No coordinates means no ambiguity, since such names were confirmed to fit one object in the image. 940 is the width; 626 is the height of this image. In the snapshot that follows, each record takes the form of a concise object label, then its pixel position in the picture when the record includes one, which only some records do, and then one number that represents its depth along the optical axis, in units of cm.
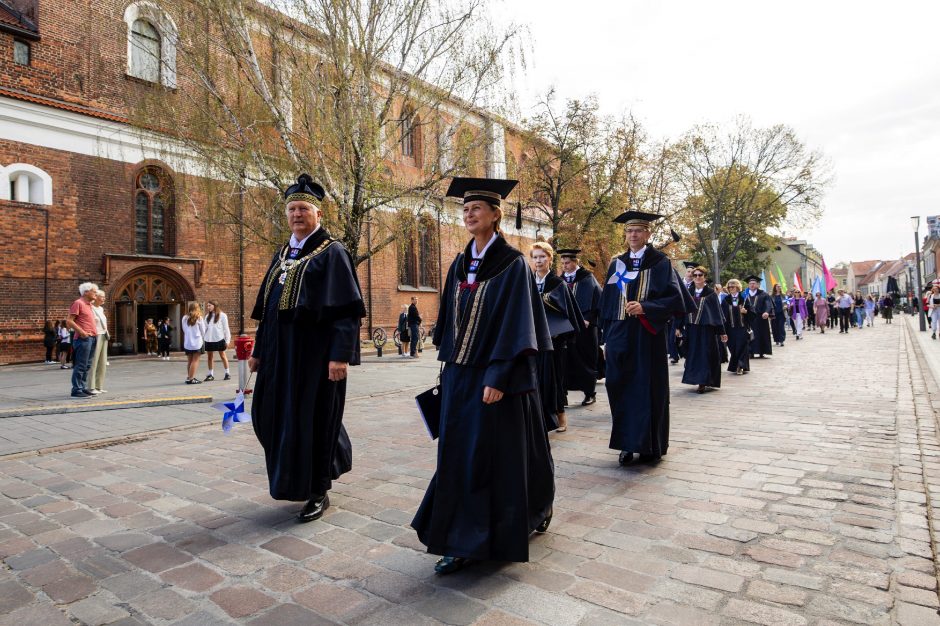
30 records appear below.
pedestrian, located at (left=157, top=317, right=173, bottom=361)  1991
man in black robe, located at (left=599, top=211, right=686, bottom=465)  528
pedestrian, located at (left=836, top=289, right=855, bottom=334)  2830
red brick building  1750
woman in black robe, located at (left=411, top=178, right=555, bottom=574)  312
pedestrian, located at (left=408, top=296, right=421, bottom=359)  2000
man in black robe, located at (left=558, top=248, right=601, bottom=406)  792
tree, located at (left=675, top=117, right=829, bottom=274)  3703
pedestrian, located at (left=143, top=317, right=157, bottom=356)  2066
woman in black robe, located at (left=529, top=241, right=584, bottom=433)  643
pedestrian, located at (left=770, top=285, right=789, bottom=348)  2158
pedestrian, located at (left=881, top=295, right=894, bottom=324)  3843
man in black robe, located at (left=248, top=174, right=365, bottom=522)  397
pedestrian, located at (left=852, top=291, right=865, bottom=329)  3562
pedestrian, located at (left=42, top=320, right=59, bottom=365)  1755
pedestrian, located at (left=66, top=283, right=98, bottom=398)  1028
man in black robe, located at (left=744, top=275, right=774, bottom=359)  1645
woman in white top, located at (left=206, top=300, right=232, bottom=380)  1324
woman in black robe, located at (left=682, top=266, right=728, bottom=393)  1027
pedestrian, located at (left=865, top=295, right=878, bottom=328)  3545
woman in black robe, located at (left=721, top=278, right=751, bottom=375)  1326
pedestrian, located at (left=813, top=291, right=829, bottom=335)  2906
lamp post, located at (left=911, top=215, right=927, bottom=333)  2712
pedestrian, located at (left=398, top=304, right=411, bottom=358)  2025
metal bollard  820
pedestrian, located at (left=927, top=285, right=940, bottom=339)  2136
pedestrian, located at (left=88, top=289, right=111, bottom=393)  1066
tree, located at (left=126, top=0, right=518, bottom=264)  1605
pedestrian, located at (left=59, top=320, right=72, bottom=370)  1734
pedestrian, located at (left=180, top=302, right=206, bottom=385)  1250
